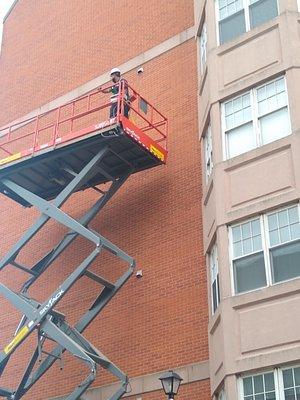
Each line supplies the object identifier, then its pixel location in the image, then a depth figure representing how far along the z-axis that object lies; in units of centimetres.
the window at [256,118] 1509
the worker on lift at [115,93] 1683
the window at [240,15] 1664
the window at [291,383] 1215
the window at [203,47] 1852
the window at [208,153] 1681
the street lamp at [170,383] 1290
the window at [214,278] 1509
